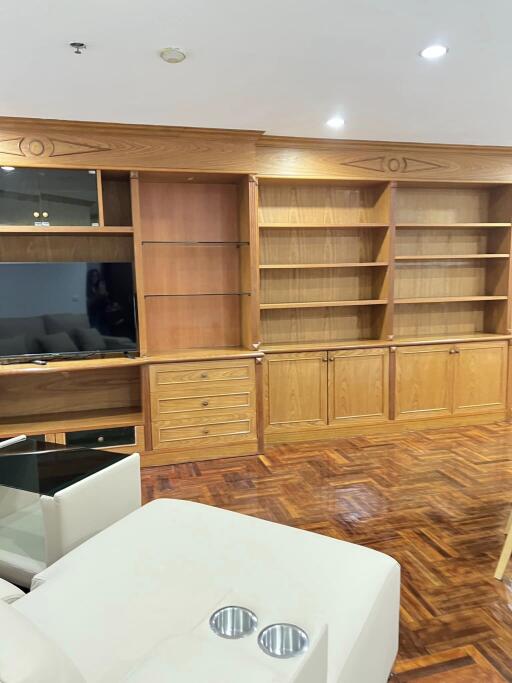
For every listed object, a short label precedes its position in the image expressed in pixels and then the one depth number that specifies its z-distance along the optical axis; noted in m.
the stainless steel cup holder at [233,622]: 1.05
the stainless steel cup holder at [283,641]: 0.96
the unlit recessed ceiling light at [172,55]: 2.21
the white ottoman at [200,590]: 1.17
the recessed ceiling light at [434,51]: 2.24
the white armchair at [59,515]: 1.79
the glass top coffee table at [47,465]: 2.00
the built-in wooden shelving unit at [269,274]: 3.38
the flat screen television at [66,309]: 3.31
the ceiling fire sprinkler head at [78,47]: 2.14
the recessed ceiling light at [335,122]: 3.24
